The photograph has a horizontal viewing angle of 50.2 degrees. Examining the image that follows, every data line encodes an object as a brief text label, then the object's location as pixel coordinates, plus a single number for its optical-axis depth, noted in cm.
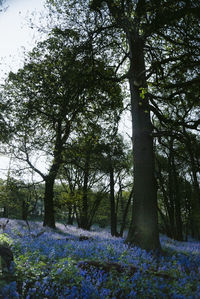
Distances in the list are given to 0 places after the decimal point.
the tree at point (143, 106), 606
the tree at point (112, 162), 1844
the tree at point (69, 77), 680
